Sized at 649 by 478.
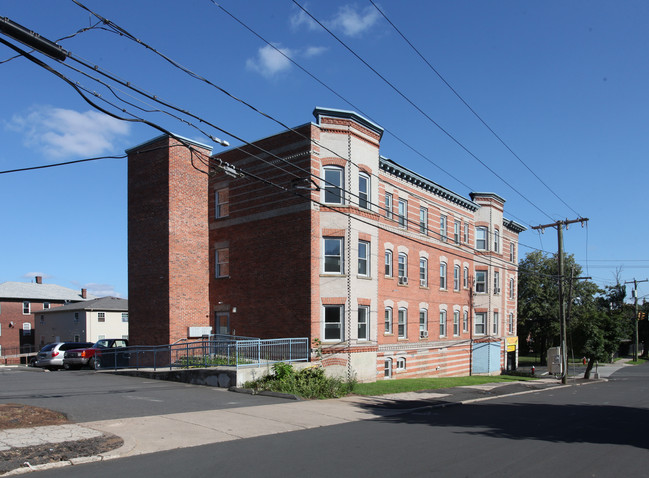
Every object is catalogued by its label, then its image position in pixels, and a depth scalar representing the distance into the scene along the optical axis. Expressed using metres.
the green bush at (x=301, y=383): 17.62
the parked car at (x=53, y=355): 28.14
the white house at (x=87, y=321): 48.06
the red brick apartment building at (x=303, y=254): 23.56
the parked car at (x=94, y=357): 26.55
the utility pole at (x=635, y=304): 69.94
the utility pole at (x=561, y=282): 32.09
